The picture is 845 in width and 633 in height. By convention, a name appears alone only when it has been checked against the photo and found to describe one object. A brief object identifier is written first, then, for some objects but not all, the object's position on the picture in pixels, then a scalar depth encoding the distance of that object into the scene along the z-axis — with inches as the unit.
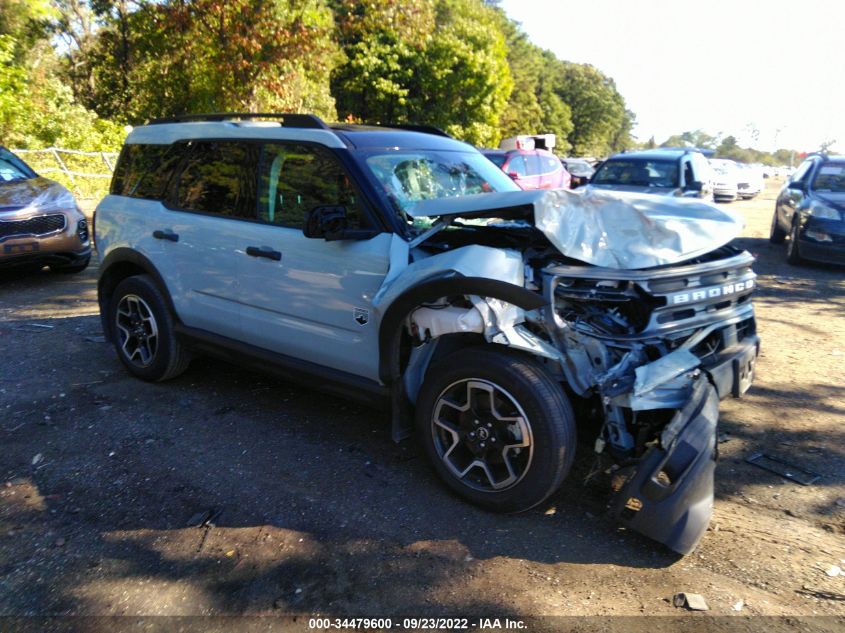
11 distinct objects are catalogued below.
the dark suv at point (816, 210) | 374.3
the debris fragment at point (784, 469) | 146.1
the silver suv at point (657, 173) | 458.9
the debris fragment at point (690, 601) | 106.7
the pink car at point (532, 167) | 560.8
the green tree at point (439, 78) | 1240.8
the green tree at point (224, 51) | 506.9
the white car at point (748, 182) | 954.1
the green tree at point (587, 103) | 2896.2
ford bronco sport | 122.6
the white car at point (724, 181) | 881.2
